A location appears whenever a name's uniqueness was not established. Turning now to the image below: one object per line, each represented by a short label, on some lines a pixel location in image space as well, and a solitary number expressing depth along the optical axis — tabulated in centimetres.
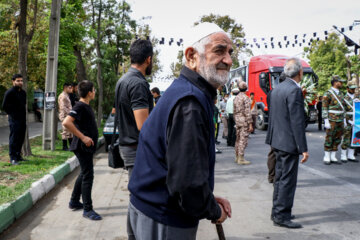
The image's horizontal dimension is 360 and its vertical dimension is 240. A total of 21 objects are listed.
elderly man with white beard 136
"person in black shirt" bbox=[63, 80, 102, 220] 416
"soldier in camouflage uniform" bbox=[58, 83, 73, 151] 838
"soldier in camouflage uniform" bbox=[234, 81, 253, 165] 796
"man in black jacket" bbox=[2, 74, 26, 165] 690
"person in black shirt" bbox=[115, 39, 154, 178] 305
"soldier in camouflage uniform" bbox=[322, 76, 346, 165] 743
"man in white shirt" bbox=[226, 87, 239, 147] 1063
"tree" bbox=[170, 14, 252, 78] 3269
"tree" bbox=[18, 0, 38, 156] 781
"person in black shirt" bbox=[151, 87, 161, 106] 892
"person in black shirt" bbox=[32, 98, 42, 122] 2523
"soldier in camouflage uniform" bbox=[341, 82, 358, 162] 786
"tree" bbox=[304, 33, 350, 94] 4531
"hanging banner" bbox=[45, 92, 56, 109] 895
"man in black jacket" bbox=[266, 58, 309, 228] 387
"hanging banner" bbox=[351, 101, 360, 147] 796
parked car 998
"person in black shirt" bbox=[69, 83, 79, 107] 914
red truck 1627
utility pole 892
